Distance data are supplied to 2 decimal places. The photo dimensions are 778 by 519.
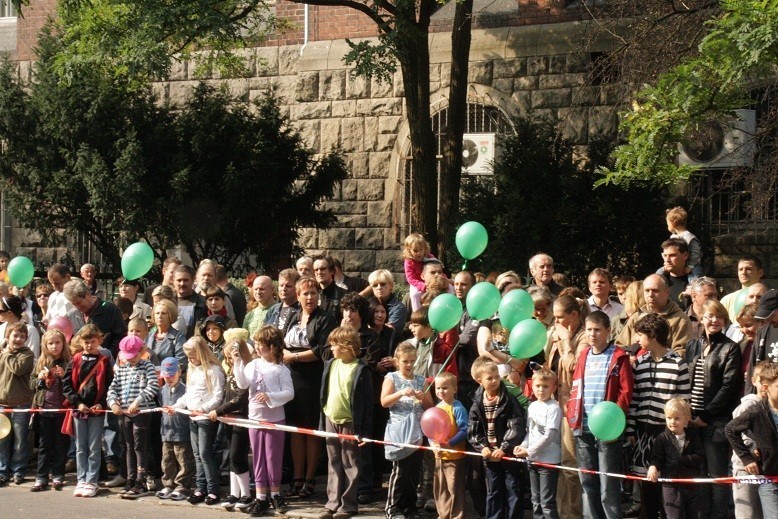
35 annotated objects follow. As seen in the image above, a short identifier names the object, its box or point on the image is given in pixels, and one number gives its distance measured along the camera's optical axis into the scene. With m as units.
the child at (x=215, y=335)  11.33
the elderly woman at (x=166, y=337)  11.63
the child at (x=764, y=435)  8.42
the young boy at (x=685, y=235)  12.19
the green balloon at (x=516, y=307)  9.66
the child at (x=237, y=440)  10.72
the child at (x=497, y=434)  9.55
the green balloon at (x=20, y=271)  13.39
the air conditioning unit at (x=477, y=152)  18.53
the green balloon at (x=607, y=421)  8.64
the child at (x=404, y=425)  10.04
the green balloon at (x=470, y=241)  11.31
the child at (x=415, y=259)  11.54
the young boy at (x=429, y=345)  10.41
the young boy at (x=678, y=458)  8.80
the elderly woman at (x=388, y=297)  11.33
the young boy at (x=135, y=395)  11.30
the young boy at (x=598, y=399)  9.16
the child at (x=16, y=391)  11.95
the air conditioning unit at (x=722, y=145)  13.63
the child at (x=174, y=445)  11.15
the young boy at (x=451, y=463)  9.76
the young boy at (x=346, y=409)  10.40
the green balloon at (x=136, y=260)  12.51
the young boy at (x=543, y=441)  9.40
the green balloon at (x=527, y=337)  9.25
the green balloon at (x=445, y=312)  9.83
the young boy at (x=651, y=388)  9.14
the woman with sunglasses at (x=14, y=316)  12.47
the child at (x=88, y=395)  11.47
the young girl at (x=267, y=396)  10.65
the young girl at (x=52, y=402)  11.70
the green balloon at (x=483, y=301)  9.84
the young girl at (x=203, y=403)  10.93
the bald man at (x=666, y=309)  9.88
